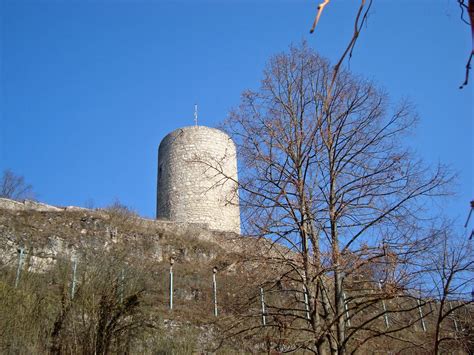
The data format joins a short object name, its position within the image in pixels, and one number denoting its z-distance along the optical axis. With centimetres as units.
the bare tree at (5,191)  3162
